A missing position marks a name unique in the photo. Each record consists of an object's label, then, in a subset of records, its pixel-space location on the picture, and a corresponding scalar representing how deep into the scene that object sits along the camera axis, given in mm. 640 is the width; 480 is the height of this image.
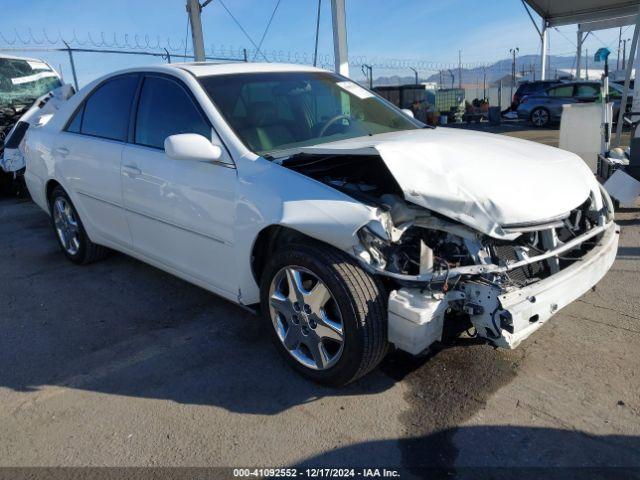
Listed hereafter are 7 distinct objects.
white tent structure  11719
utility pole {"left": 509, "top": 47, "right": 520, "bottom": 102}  30742
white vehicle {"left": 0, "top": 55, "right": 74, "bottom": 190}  7785
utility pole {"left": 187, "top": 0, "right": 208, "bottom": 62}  11617
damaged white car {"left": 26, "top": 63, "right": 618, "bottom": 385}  2529
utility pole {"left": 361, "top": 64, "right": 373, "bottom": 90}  20297
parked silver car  18188
